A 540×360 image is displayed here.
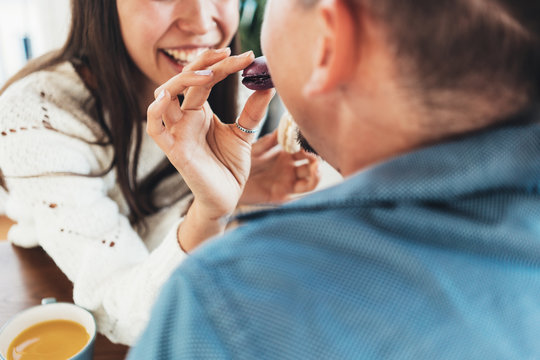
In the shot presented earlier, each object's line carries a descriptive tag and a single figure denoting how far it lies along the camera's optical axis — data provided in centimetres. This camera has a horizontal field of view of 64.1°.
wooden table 65
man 28
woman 72
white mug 54
